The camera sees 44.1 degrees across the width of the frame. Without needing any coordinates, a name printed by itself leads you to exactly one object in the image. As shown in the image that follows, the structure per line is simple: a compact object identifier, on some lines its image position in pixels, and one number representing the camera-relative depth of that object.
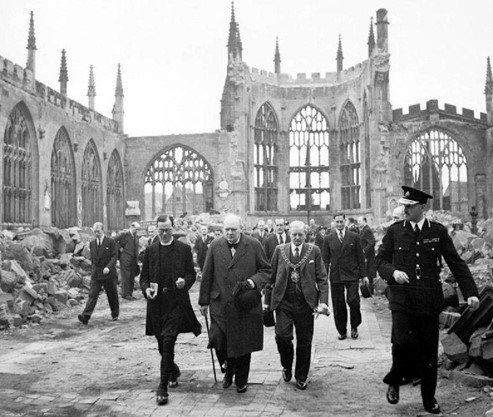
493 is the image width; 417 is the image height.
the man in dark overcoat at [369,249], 10.60
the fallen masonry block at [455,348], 6.30
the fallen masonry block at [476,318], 6.39
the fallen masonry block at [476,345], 5.95
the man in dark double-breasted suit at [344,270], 9.05
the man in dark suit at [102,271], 11.05
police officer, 5.19
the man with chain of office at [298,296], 6.24
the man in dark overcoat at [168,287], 6.14
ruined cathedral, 32.92
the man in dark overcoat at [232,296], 6.08
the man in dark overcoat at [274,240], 12.20
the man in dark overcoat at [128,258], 14.88
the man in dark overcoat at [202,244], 16.52
